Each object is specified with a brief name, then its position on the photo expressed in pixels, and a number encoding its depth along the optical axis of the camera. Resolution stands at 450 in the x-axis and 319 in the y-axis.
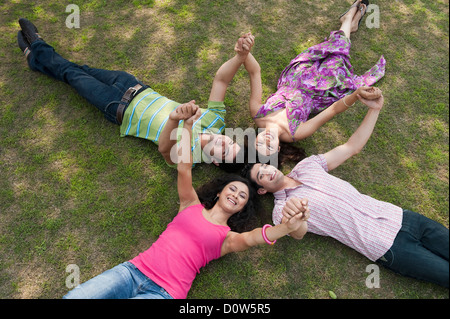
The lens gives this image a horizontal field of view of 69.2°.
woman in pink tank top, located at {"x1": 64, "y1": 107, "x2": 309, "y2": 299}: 3.01
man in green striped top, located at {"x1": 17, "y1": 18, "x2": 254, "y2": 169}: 3.96
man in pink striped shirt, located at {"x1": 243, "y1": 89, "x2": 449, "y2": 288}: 3.35
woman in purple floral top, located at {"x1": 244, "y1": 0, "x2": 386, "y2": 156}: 4.07
